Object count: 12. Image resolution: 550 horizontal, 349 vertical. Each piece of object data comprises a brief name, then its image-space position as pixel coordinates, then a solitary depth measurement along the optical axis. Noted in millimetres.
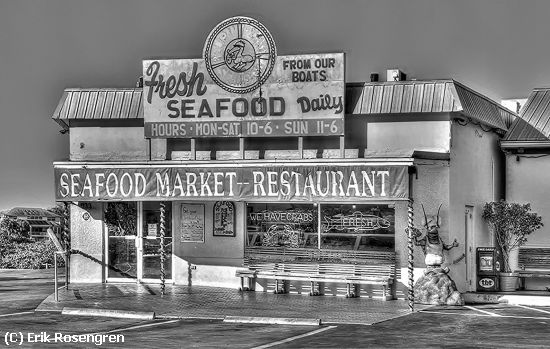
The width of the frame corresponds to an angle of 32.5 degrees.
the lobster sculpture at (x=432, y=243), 21828
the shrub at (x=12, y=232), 36238
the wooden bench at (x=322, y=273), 22516
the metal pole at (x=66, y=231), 24812
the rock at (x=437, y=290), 21297
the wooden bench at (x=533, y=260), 25672
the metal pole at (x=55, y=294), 21234
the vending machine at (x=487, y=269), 23703
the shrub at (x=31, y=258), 32656
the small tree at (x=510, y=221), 25000
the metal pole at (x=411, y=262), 20139
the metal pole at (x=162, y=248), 22583
